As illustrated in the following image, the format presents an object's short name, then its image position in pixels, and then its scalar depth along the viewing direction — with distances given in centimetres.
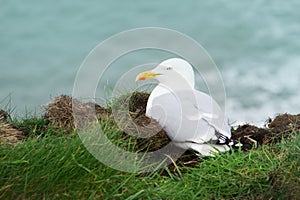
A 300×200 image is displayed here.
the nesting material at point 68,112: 1235
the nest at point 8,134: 962
